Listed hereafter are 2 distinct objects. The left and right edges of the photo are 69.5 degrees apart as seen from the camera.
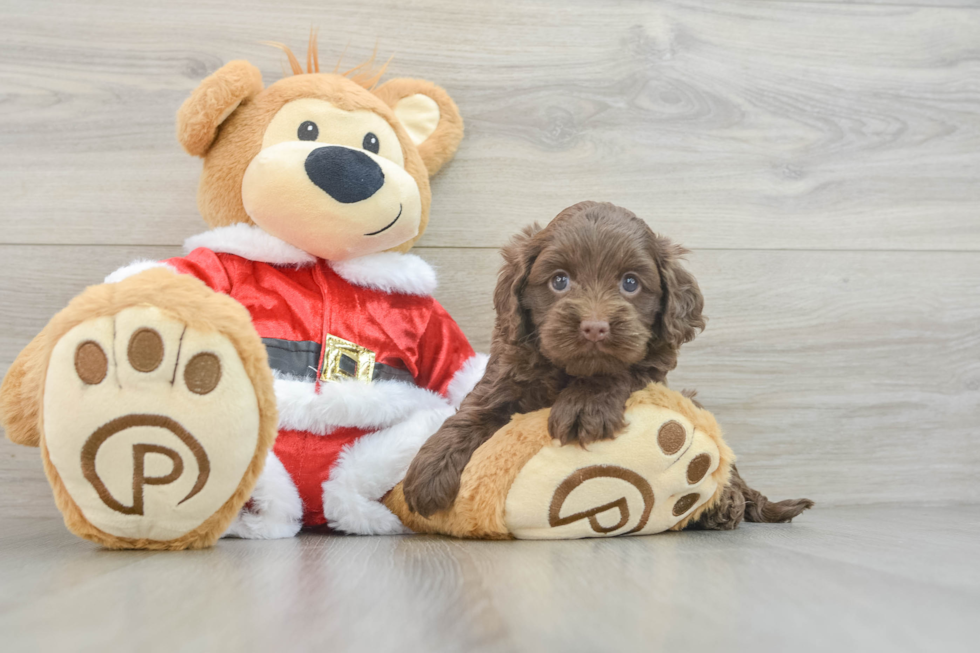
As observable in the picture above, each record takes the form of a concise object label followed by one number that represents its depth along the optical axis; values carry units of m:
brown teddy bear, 0.68
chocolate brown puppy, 0.78
